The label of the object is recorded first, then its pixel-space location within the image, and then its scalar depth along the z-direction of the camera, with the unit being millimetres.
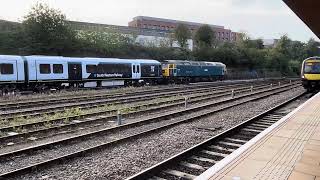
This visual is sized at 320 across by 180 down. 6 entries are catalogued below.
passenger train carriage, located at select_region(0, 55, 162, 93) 28219
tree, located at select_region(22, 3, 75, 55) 49406
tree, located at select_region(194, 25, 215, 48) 82312
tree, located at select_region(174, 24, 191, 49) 74750
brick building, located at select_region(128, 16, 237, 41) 116575
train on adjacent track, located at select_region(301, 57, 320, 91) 30062
